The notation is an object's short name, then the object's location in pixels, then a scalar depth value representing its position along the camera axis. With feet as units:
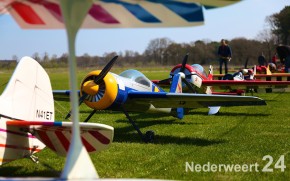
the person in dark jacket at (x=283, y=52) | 79.58
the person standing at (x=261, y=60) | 85.90
